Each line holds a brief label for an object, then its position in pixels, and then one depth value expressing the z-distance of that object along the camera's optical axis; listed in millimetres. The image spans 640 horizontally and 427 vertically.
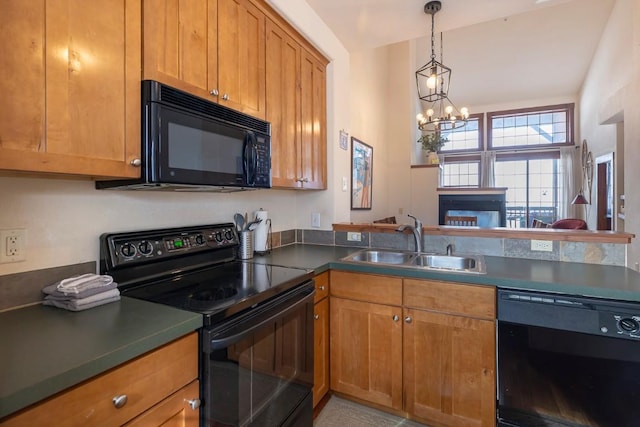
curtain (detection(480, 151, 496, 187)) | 7605
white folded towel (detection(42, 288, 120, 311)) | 1068
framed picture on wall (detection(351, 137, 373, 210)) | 4066
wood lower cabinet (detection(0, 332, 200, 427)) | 699
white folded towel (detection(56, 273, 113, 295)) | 1079
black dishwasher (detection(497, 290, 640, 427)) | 1334
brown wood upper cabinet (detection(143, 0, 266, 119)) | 1227
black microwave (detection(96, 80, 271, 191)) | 1174
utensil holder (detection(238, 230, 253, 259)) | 2002
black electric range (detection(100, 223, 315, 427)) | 1073
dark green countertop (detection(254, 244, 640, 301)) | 1379
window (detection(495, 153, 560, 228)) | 7332
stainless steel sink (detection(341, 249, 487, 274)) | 2025
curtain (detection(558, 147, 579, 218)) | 6965
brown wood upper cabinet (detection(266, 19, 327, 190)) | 1933
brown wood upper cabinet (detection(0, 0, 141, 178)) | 849
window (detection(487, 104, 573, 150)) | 7289
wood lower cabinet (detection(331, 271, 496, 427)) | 1592
